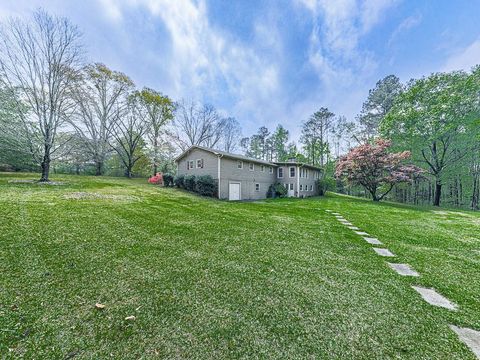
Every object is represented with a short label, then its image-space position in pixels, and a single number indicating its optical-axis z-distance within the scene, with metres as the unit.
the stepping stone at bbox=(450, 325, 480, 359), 1.86
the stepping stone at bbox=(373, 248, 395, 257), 4.28
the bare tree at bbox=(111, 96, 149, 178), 23.38
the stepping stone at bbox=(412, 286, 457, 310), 2.53
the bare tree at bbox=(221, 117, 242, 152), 32.25
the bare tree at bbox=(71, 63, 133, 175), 19.39
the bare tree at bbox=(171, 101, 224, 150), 28.95
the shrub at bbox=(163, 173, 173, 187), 17.38
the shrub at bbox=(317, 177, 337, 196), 23.52
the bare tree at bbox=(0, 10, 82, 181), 11.00
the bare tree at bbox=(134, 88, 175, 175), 23.95
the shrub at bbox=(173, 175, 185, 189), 16.00
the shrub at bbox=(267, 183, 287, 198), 19.47
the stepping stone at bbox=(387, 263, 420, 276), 3.40
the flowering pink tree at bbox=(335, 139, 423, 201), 15.56
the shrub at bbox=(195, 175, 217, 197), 14.16
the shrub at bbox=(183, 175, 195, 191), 14.95
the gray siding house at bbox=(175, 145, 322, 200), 14.68
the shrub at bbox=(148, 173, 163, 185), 20.59
